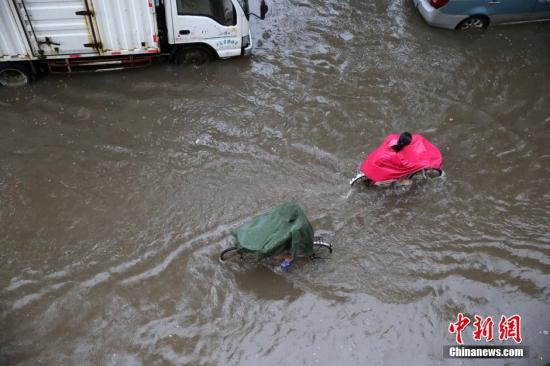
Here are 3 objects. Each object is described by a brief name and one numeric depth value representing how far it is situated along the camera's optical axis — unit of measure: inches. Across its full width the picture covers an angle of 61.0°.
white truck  315.6
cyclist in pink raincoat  268.1
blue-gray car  417.1
